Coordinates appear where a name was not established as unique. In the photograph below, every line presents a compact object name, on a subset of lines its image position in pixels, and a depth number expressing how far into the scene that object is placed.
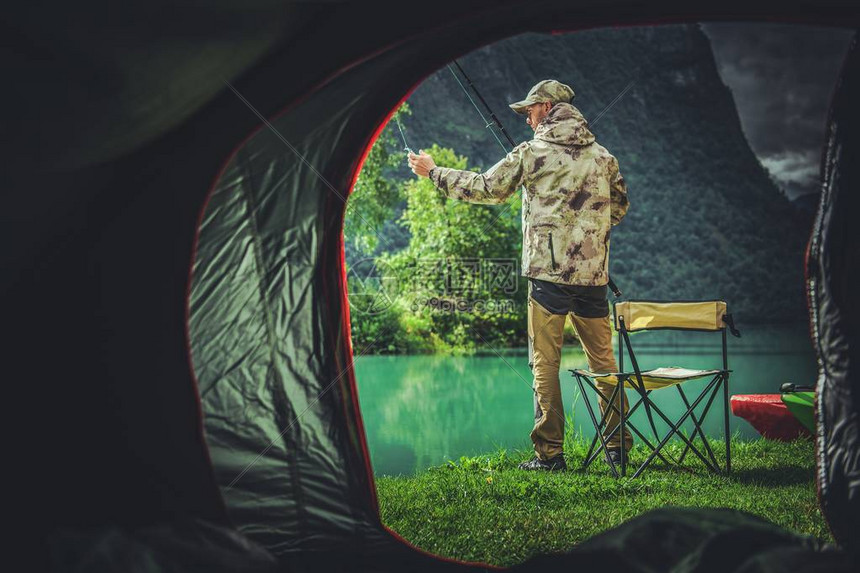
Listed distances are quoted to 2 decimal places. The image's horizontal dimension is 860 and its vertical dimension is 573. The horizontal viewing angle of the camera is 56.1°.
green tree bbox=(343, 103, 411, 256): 18.09
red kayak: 4.50
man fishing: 3.64
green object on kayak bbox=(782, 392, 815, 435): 3.86
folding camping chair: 3.48
